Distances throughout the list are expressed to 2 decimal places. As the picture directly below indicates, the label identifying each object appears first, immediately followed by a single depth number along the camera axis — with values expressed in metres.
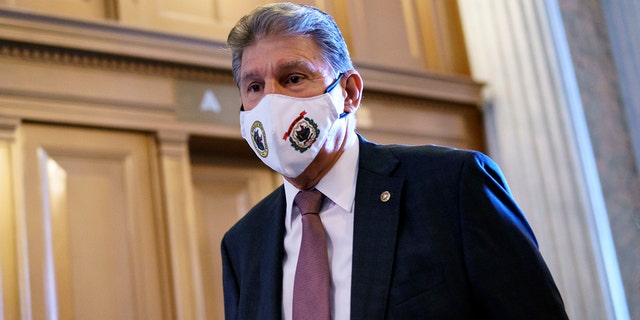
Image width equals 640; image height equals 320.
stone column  6.00
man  1.94
